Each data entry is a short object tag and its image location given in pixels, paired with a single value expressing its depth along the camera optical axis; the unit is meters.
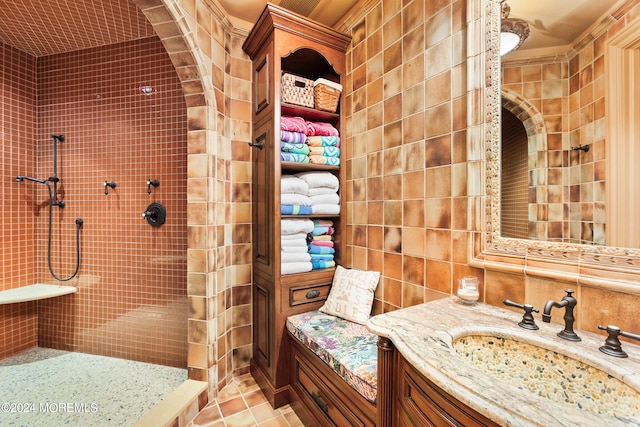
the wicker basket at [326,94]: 1.90
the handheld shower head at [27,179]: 2.36
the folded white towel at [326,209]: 1.91
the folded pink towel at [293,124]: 1.83
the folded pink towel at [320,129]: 1.94
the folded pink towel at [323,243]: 1.98
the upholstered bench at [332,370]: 1.16
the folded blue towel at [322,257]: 1.95
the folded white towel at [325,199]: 1.92
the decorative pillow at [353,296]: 1.65
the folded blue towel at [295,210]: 1.80
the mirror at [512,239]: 0.88
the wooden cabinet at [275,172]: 1.73
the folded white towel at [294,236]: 1.84
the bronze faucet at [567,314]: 0.82
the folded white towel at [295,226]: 1.82
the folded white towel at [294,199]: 1.81
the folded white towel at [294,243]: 1.83
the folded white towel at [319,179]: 1.91
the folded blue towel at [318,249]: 1.96
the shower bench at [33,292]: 2.11
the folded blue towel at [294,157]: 1.81
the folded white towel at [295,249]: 1.82
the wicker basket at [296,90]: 1.82
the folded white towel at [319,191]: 1.93
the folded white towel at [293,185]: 1.83
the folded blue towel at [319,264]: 1.94
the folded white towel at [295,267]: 1.78
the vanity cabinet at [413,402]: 0.62
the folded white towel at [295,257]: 1.80
